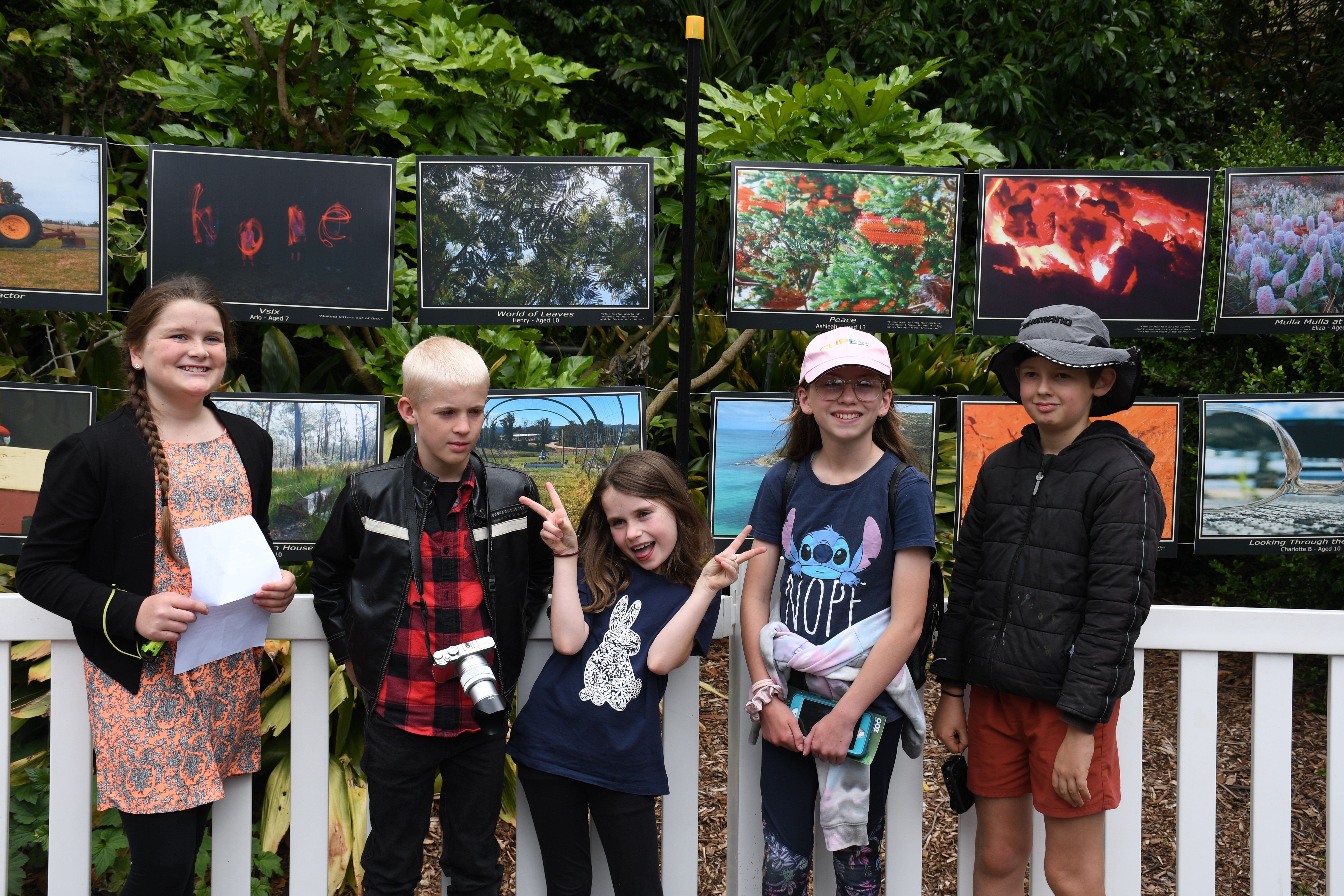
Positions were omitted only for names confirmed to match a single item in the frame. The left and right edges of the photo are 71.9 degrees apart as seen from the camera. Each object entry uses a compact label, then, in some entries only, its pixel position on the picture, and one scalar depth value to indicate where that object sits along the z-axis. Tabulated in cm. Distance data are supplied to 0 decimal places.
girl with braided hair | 192
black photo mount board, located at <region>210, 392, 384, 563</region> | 296
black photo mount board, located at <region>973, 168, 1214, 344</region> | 308
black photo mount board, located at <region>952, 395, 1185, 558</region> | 310
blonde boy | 203
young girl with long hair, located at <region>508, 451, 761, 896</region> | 204
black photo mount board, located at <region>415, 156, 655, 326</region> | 304
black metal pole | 281
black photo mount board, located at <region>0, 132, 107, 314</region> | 282
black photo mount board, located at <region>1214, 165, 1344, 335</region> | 305
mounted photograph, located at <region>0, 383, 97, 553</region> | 283
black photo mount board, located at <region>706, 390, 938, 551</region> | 311
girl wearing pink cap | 203
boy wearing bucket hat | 194
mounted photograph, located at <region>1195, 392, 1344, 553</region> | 312
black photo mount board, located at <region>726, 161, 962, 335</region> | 307
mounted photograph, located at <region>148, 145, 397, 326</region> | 286
